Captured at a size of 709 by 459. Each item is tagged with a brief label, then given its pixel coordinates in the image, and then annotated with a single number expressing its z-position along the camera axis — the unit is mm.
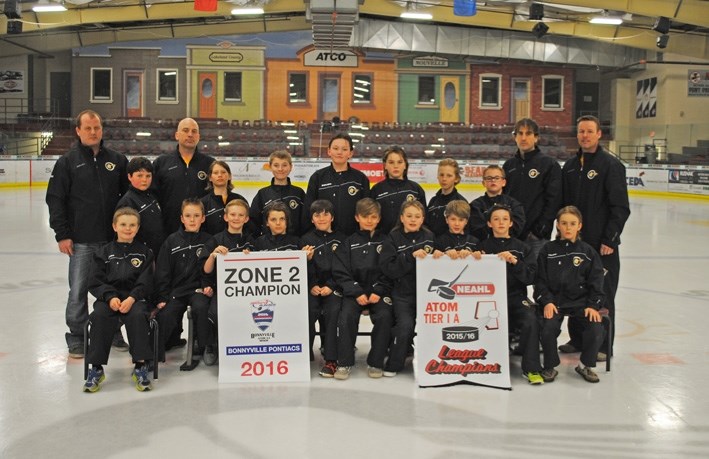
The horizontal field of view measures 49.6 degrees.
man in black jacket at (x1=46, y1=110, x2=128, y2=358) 5602
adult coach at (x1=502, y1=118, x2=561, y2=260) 5871
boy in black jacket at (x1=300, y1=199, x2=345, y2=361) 5219
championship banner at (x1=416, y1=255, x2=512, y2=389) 5027
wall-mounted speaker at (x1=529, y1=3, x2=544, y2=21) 21734
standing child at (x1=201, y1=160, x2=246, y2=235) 5730
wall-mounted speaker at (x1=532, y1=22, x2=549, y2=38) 24650
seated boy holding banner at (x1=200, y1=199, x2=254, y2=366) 5320
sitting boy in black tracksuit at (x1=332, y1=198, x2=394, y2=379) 5141
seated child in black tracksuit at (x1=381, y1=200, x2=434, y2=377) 5170
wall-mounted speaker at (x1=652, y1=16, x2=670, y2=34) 22234
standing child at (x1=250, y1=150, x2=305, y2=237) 5738
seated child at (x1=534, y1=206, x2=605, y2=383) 5184
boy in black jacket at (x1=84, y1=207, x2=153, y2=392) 4879
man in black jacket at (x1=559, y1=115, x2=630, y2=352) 5652
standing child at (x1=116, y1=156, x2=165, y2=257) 5578
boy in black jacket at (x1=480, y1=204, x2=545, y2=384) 5129
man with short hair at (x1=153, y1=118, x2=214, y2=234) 5879
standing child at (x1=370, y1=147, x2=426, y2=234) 5730
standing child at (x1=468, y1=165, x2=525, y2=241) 5609
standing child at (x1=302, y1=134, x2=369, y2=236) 5805
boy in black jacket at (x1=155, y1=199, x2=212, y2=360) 5324
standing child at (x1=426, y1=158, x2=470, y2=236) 5658
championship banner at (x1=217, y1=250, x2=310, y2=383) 5086
